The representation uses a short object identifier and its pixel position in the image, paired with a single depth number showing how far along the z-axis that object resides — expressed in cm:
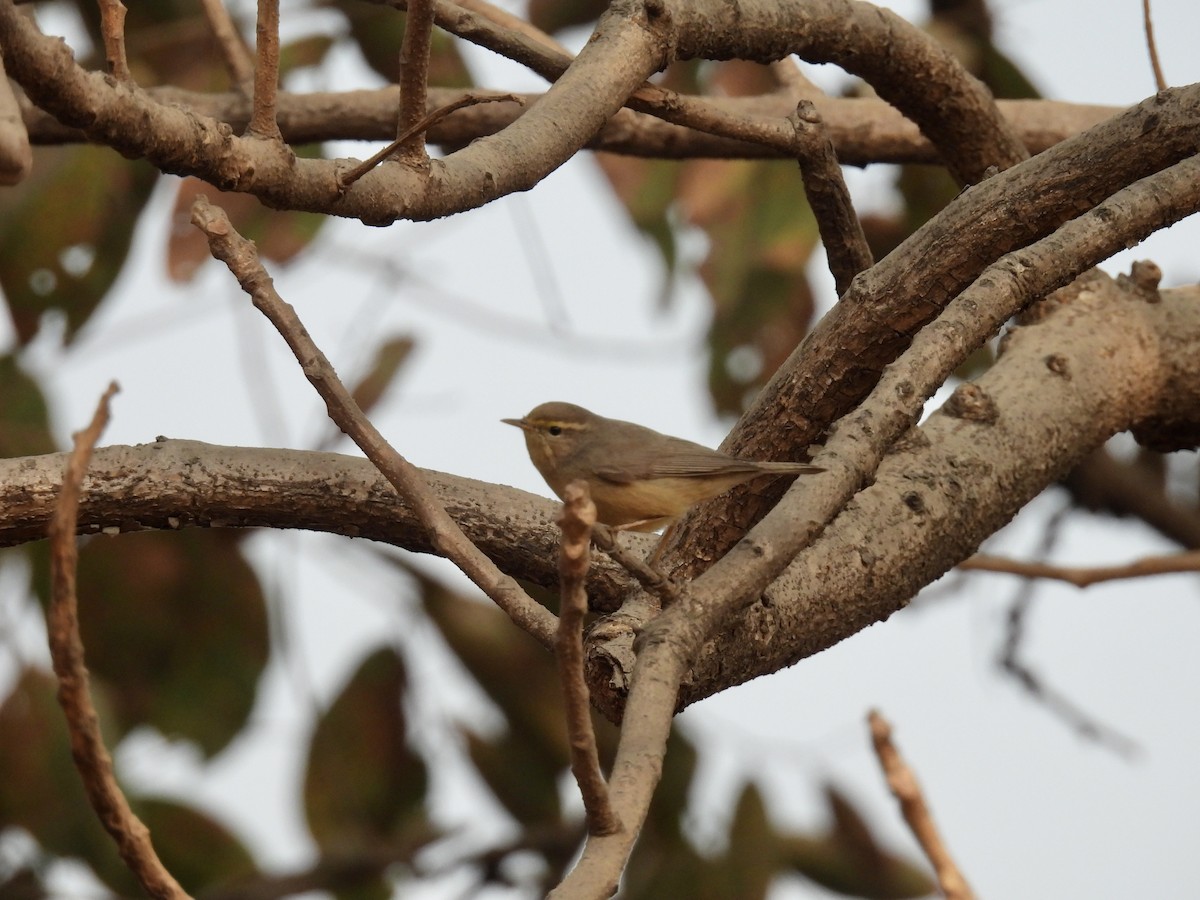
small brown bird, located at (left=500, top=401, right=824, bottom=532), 559
